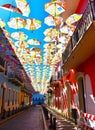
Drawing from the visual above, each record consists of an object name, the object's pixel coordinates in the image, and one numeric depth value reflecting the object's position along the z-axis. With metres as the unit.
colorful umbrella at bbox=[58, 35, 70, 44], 6.60
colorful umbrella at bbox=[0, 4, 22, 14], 4.32
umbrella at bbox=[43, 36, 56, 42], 5.84
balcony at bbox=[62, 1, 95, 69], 3.37
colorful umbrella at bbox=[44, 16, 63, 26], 4.97
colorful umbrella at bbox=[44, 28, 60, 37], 5.58
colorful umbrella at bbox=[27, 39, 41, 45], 5.98
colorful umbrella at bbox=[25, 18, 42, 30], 4.88
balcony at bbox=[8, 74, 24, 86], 12.71
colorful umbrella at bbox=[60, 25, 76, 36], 5.78
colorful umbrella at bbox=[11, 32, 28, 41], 5.71
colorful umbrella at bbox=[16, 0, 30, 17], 4.12
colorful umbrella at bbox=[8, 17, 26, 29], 4.87
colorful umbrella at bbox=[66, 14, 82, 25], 5.20
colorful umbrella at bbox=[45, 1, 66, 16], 4.38
